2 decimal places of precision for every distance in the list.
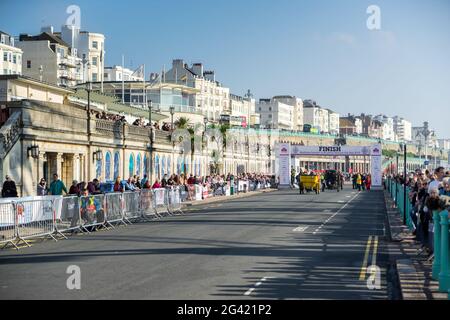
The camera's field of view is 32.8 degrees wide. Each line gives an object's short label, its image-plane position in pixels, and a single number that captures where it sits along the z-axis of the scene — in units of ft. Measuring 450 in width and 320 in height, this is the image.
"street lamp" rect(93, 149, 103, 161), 144.46
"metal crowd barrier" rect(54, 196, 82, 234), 82.64
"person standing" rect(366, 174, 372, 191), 278.87
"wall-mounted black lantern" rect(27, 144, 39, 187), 115.65
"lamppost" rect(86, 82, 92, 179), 142.38
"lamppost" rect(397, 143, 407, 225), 97.11
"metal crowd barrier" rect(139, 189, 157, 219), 112.12
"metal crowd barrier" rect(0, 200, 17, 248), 72.33
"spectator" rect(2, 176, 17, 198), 90.54
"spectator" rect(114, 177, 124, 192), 111.95
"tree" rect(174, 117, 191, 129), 243.93
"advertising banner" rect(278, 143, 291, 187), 272.31
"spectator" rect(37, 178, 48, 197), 103.86
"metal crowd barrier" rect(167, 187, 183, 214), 130.21
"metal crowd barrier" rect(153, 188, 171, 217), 120.16
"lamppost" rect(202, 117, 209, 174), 242.58
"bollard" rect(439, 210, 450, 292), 43.80
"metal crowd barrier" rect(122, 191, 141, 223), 103.24
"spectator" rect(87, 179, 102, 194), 100.99
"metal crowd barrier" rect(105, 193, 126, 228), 96.07
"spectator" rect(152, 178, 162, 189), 133.70
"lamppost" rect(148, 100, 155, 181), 181.08
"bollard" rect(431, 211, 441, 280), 48.65
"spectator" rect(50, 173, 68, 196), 97.40
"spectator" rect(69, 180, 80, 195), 97.44
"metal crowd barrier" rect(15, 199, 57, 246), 74.54
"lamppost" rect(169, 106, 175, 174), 197.99
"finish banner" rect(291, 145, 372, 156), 276.96
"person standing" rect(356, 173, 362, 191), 268.82
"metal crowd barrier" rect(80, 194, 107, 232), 89.30
